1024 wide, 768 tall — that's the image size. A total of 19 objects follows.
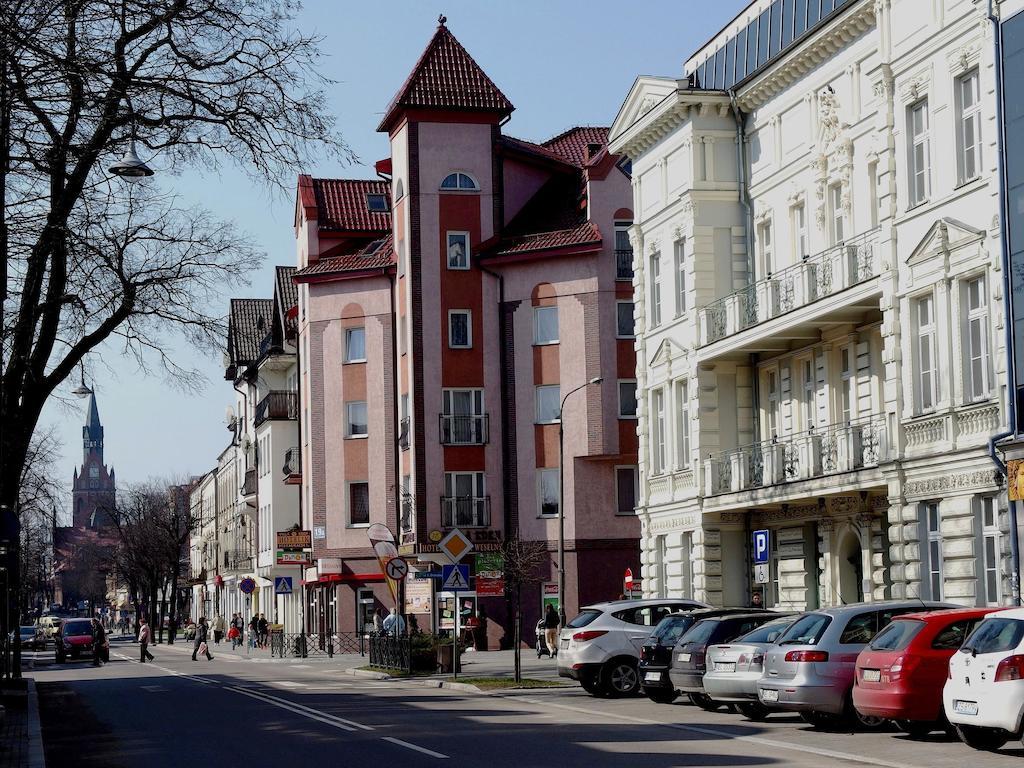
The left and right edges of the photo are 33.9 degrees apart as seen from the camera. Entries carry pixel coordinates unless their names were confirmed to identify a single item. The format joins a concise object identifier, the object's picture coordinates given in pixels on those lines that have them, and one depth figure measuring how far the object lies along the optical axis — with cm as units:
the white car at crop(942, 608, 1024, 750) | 1627
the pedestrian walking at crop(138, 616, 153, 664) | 6181
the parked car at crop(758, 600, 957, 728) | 2061
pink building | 5666
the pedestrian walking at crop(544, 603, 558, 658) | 4897
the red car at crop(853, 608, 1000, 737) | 1864
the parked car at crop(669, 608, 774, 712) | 2492
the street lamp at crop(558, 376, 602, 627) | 4659
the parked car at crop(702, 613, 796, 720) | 2266
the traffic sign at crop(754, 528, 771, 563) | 3095
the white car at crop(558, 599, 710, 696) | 2900
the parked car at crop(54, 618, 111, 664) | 6769
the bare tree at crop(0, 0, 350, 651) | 1552
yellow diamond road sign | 3422
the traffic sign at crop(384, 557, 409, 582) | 3797
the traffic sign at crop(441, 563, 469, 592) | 3459
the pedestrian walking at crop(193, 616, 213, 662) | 6017
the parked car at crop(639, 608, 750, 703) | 2670
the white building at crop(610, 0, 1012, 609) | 2878
